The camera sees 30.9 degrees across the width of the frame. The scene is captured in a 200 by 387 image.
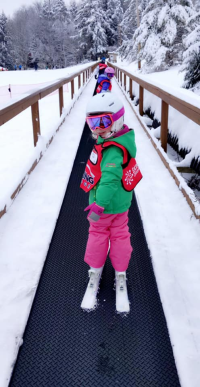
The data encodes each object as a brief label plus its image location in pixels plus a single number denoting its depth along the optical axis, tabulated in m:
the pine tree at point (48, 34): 97.33
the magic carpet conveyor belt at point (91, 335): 1.79
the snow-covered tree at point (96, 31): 74.56
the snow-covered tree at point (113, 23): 80.50
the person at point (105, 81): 7.29
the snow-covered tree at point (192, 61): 8.64
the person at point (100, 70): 8.67
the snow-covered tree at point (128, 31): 44.97
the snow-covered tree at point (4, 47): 80.88
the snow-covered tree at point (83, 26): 75.69
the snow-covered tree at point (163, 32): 22.94
